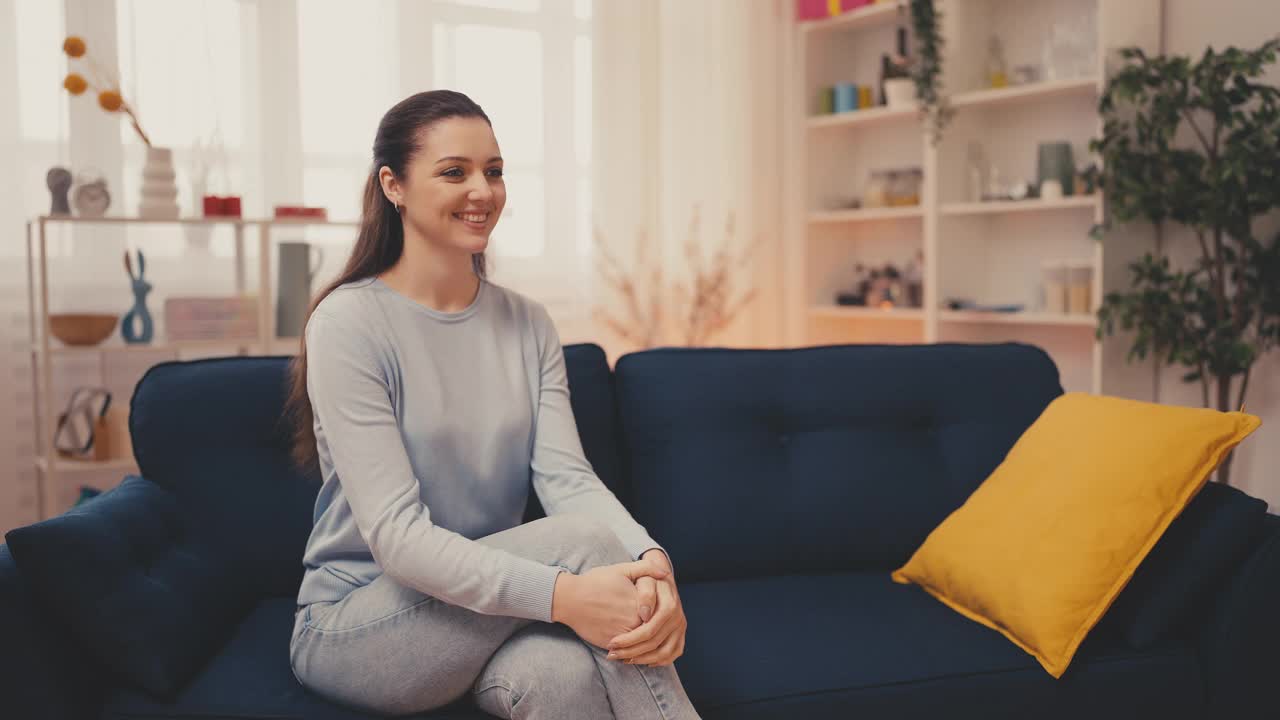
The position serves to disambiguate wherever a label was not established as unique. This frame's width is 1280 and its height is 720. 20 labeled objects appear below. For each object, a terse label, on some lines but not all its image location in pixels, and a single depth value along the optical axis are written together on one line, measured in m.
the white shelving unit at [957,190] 4.00
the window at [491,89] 4.06
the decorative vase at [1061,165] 3.94
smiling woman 1.41
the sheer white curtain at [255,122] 3.63
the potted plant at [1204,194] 3.24
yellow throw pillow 1.72
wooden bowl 3.37
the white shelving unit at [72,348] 3.34
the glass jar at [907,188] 4.52
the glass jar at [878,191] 4.62
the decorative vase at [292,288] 3.74
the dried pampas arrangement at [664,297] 4.57
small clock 3.39
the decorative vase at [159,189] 3.48
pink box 4.66
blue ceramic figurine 3.56
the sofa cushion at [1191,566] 1.73
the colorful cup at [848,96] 4.68
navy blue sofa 1.47
